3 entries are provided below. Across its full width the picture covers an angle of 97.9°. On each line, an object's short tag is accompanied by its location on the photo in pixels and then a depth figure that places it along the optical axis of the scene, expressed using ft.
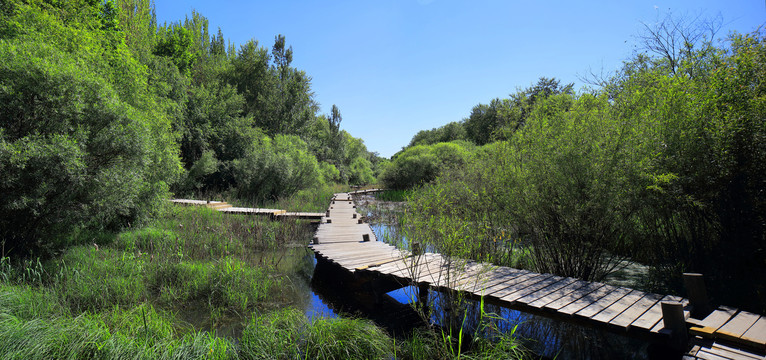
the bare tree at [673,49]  31.89
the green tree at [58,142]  15.57
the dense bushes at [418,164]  75.31
